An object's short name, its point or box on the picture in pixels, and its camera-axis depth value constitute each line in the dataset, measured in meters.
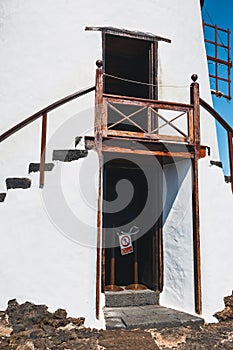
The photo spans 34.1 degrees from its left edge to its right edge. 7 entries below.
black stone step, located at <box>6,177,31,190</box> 6.09
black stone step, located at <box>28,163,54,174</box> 6.20
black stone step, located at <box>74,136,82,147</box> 6.39
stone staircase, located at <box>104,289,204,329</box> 6.13
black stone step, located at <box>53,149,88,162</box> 6.28
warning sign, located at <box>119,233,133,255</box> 8.37
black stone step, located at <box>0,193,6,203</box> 6.08
